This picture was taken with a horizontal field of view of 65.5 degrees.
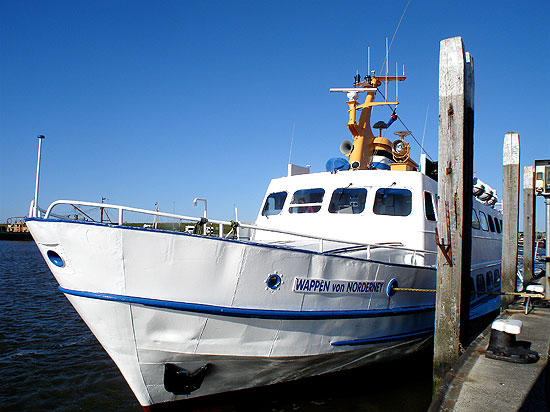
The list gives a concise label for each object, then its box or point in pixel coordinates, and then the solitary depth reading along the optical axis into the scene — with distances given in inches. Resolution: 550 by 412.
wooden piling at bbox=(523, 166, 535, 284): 468.8
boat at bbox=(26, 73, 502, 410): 160.7
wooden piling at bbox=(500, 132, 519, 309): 371.9
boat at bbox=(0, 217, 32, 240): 2276.1
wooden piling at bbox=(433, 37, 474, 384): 203.6
